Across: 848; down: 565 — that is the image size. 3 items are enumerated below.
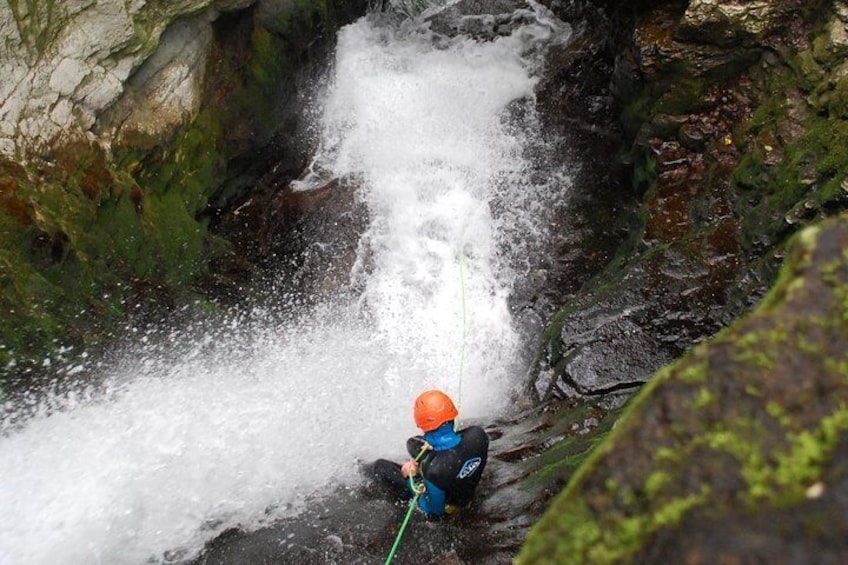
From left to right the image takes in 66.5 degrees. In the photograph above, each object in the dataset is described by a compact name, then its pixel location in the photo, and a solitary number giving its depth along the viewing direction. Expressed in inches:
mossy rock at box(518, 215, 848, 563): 68.6
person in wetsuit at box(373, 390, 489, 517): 208.7
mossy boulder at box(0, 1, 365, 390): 270.1
